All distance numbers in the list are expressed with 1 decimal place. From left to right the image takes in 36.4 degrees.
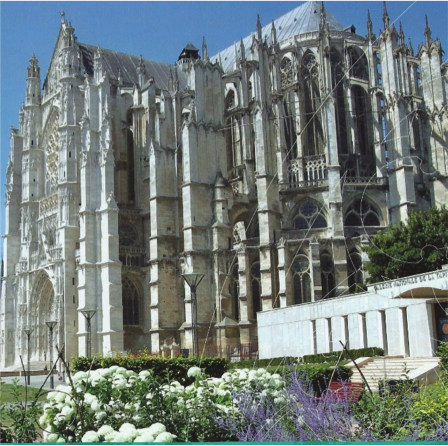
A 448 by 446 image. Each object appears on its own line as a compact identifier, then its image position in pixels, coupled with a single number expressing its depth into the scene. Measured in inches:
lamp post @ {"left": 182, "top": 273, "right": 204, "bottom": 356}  857.5
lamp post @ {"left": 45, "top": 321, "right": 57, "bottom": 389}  1263.3
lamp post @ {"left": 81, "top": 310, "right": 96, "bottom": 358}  1257.1
